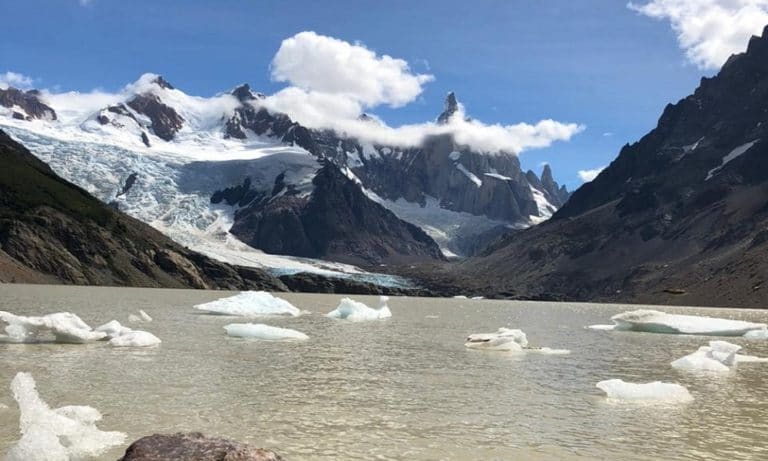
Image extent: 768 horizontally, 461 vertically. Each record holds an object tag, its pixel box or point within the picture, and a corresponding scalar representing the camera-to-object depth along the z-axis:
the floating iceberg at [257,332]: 41.03
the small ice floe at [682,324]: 58.00
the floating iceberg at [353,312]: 66.19
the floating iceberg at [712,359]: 32.72
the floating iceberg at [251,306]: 65.07
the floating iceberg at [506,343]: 38.56
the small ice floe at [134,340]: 33.03
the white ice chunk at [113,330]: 35.25
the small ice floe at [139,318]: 50.22
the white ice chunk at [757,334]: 57.78
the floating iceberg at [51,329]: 32.97
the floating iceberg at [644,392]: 23.30
